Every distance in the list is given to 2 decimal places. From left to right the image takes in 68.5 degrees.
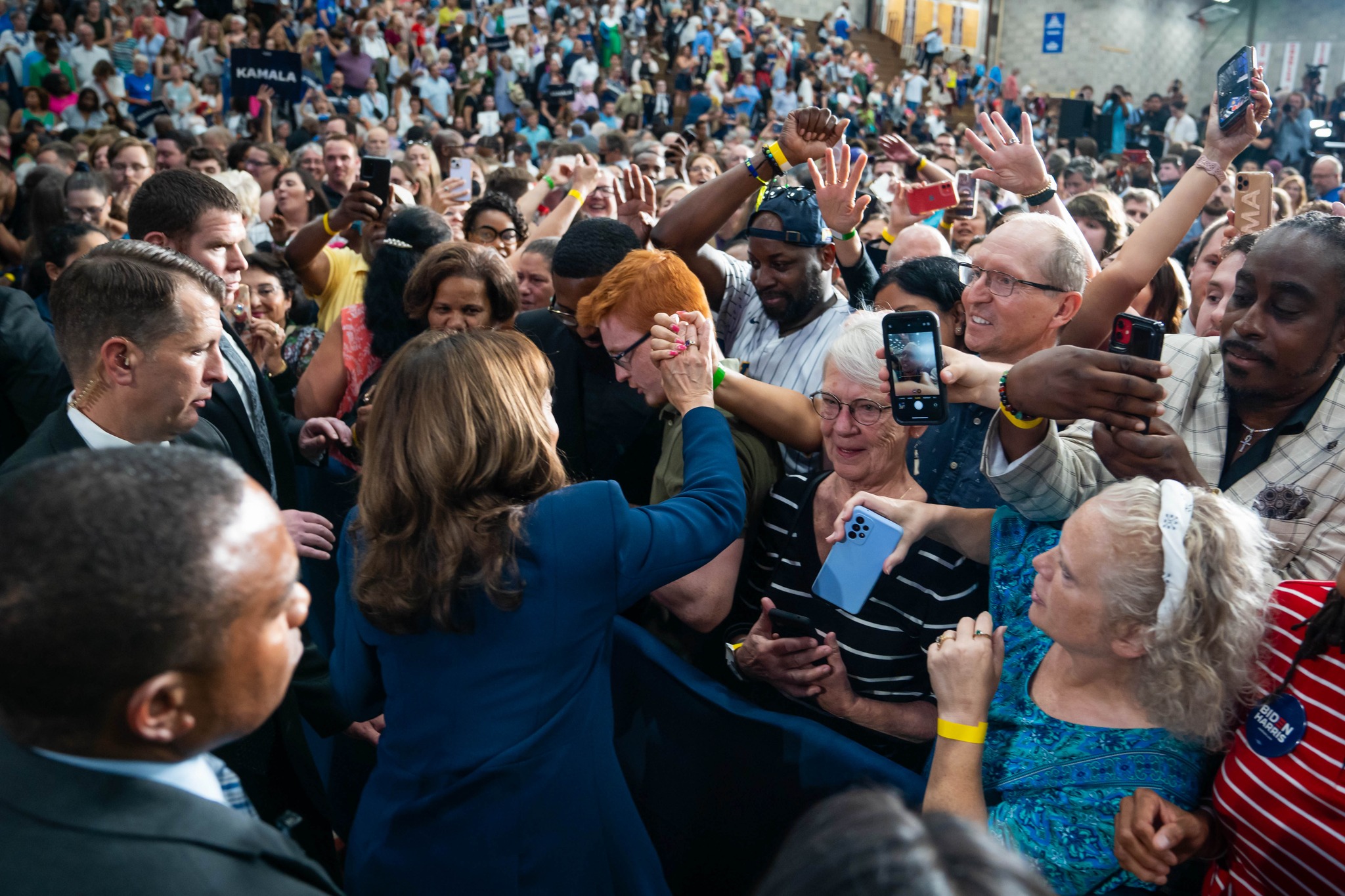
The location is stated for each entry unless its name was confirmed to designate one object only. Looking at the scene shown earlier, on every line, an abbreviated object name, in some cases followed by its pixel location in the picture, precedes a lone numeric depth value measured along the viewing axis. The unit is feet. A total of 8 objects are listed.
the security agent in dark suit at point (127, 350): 6.28
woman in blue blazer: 5.14
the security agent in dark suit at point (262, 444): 6.98
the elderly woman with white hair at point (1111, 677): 4.81
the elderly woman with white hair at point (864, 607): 6.48
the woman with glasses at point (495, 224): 14.51
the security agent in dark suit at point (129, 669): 2.92
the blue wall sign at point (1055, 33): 82.79
